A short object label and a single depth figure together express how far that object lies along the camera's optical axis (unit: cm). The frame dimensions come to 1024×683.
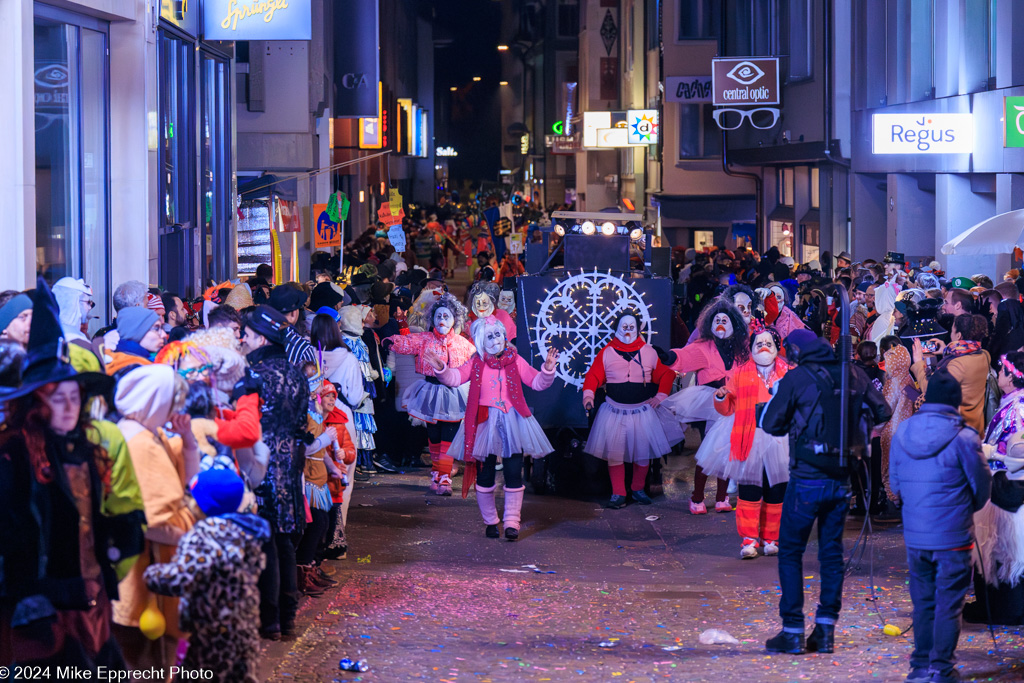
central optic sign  2809
